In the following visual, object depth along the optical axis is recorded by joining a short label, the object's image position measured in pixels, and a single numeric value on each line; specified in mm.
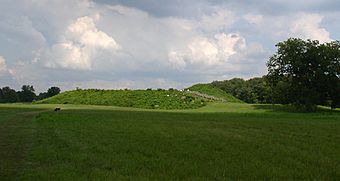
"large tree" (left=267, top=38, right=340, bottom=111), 62906
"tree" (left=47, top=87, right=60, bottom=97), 153075
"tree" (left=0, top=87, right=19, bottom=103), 146362
